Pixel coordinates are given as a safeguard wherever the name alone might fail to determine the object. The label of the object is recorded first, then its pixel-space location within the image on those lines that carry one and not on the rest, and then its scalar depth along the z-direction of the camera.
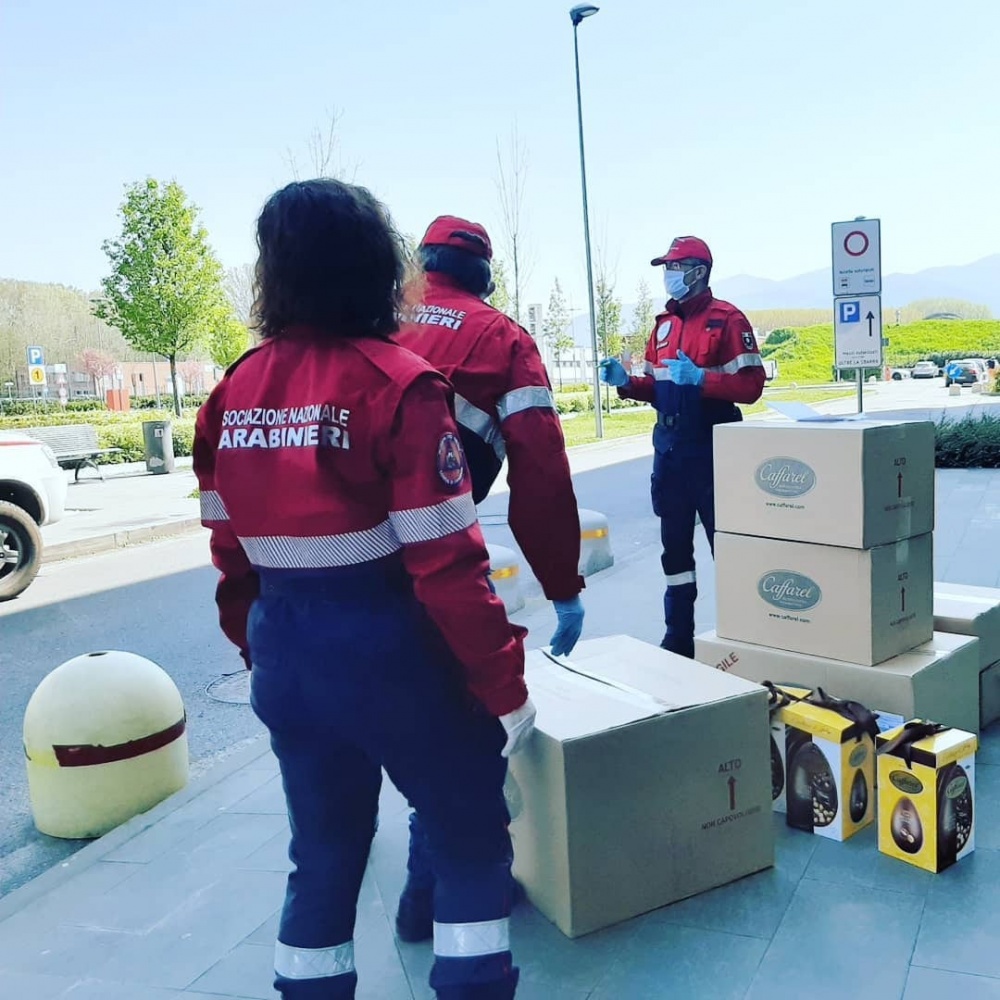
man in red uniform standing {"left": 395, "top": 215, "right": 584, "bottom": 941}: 2.44
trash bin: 17.86
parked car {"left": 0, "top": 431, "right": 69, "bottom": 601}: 7.57
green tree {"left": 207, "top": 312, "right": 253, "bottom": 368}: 27.25
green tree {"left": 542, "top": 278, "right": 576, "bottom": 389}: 39.38
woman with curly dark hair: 1.75
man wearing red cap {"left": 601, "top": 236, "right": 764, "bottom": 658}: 4.45
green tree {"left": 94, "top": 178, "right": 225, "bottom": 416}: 24.84
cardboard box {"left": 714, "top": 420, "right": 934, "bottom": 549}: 3.24
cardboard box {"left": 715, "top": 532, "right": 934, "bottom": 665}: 3.31
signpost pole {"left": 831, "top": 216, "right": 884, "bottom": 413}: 9.02
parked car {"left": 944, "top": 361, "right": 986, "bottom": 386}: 37.03
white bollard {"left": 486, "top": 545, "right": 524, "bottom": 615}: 5.84
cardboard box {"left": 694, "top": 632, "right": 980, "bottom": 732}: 3.25
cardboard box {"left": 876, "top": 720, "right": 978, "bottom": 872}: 2.70
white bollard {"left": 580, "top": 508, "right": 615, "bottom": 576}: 7.28
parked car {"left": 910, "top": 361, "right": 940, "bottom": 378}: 50.00
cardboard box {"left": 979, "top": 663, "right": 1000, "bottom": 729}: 3.71
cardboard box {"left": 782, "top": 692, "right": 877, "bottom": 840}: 2.93
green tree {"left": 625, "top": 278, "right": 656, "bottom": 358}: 45.12
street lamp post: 19.53
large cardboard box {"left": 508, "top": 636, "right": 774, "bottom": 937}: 2.48
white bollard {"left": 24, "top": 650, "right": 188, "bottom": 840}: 3.53
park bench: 16.52
